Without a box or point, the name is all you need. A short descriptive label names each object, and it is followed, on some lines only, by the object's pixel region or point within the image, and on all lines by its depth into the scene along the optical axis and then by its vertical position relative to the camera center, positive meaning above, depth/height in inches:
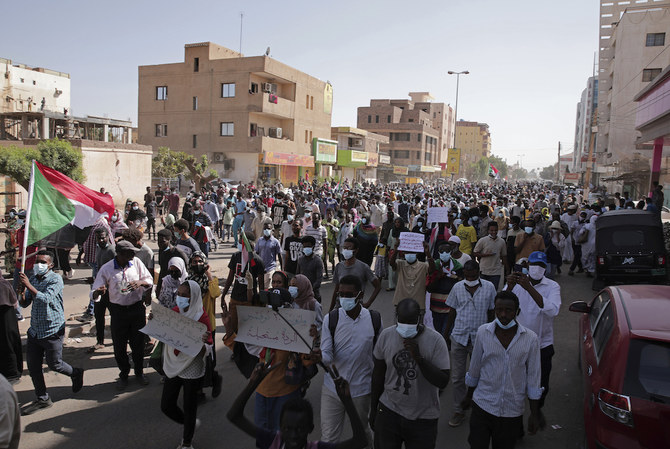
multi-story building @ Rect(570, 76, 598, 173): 3120.6 +517.1
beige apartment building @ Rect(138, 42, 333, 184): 1596.9 +203.2
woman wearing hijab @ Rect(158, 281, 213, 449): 170.6 -68.5
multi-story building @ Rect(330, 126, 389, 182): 2208.4 +120.7
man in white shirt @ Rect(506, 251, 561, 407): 190.1 -41.9
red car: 130.3 -50.8
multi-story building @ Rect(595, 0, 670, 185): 1626.5 +415.5
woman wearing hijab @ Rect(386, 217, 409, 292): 400.5 -45.1
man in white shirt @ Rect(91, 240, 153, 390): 223.3 -57.2
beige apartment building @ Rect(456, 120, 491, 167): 5841.5 +521.3
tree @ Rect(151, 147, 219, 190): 1300.4 +17.9
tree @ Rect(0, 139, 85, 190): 684.7 +9.9
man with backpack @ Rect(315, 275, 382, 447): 152.3 -51.0
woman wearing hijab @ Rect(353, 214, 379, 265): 376.2 -43.7
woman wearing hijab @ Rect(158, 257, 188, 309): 223.9 -48.2
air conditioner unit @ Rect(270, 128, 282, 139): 1728.6 +147.4
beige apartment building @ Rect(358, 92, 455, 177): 3129.9 +324.6
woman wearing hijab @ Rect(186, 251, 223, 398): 214.2 -46.2
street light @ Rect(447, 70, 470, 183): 2320.0 +503.6
